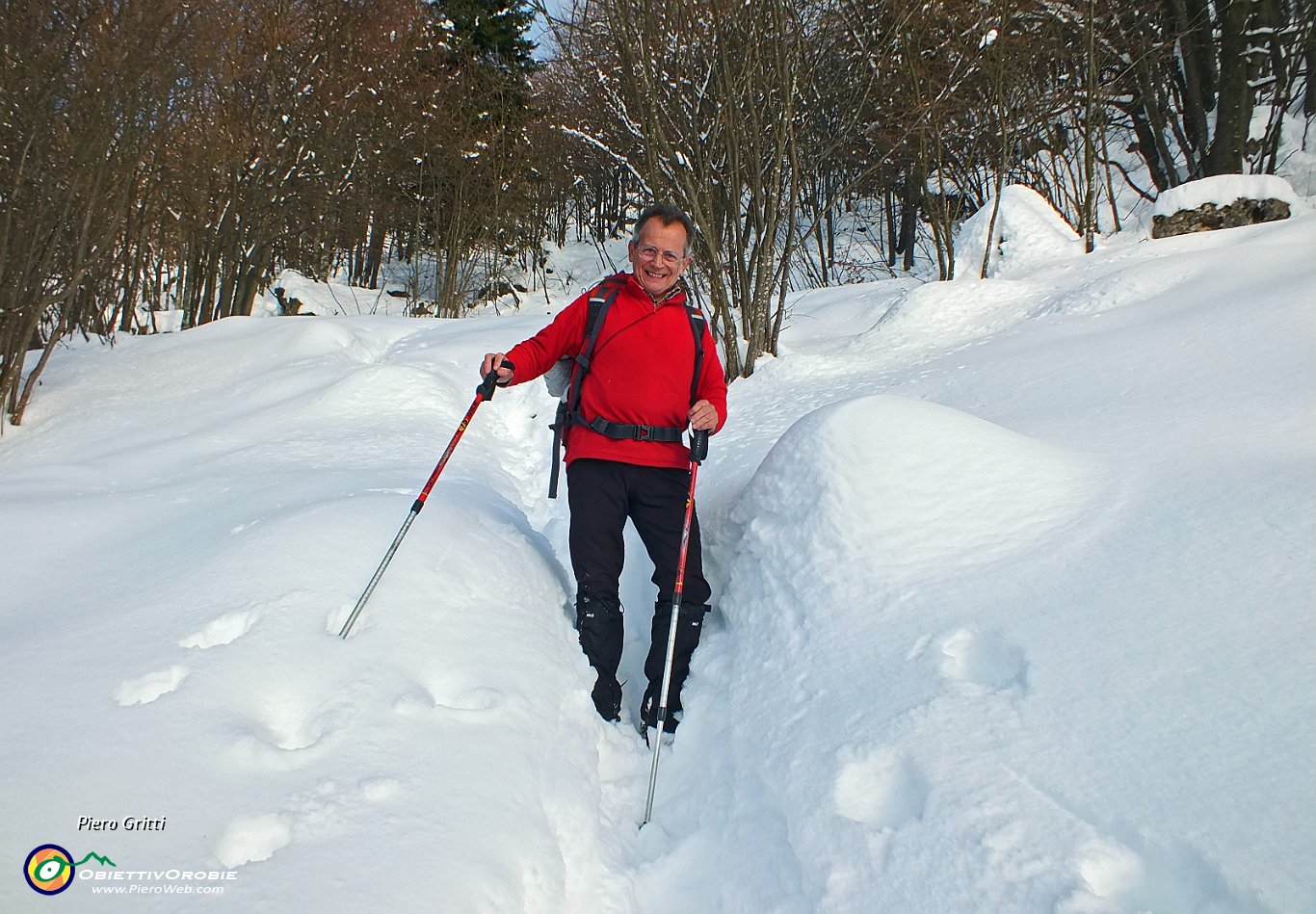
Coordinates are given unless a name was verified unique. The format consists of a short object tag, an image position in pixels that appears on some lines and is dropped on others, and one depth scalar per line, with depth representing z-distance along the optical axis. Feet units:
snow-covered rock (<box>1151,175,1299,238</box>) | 23.04
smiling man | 9.55
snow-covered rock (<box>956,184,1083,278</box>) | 25.03
